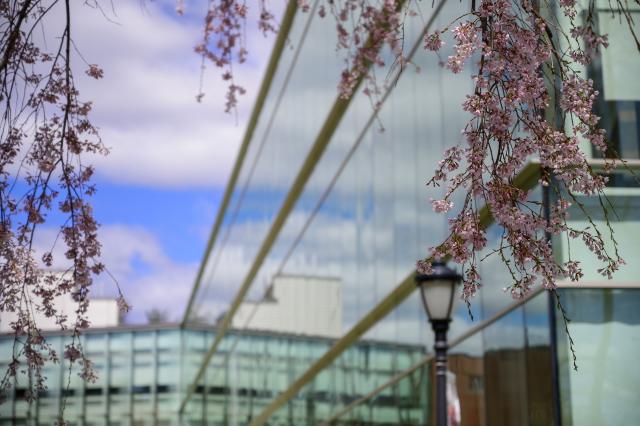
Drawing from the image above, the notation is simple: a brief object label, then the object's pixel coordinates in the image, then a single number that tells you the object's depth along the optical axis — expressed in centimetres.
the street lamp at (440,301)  927
